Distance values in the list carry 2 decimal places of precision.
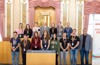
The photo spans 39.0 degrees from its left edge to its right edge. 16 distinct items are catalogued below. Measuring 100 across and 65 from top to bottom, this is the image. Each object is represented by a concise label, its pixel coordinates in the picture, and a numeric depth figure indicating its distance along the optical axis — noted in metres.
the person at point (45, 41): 5.86
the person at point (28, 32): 6.47
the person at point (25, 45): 5.95
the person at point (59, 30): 6.48
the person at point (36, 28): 6.43
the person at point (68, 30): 6.41
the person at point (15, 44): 6.05
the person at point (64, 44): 5.98
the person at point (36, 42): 5.92
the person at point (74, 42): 6.03
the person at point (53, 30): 6.38
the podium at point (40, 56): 5.67
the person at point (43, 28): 6.39
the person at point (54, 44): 5.89
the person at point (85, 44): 6.08
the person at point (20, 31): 6.52
